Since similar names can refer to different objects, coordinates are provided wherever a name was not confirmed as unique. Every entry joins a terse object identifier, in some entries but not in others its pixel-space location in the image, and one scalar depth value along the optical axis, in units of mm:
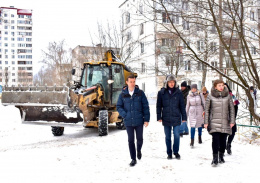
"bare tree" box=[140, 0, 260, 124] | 6789
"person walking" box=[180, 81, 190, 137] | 8722
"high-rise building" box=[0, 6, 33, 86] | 102625
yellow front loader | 8414
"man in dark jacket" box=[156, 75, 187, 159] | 5793
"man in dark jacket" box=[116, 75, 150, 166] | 5508
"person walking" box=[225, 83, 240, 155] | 6348
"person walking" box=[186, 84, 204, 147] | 7551
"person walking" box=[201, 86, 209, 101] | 9562
